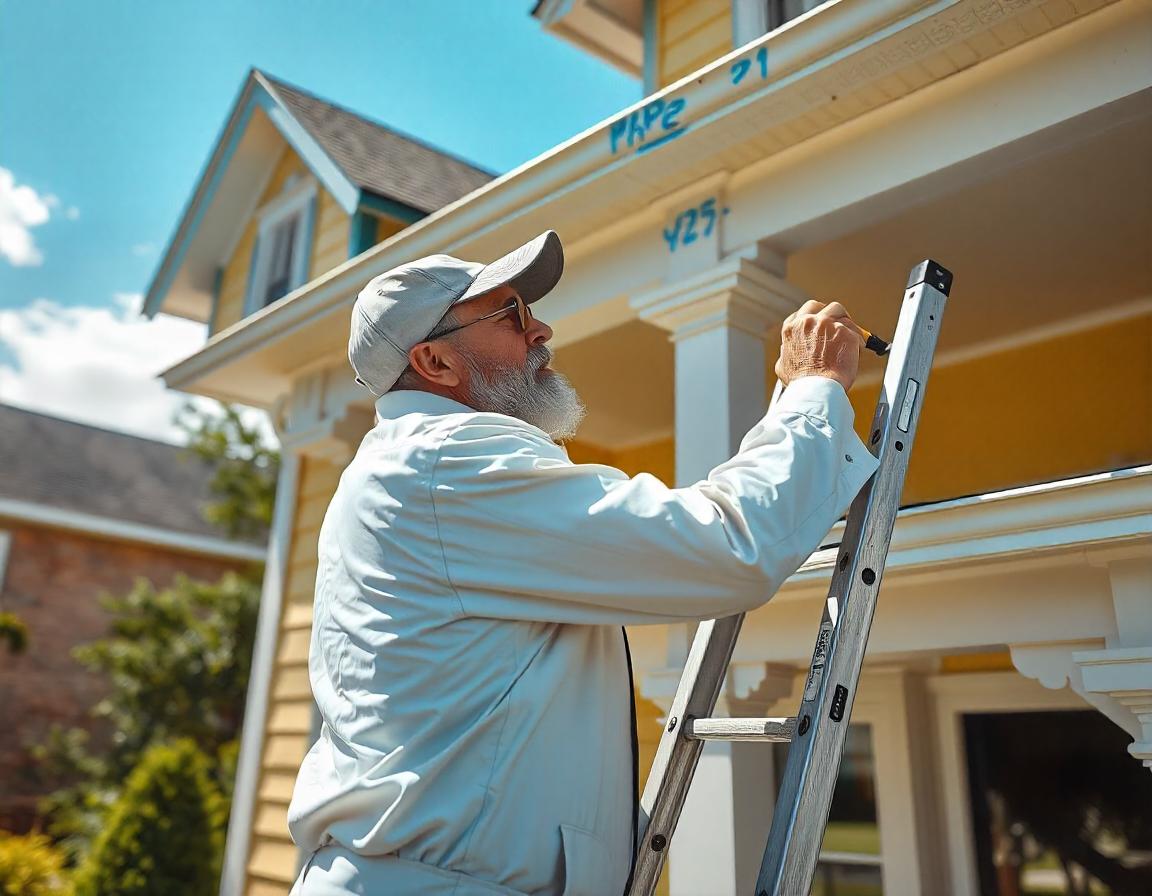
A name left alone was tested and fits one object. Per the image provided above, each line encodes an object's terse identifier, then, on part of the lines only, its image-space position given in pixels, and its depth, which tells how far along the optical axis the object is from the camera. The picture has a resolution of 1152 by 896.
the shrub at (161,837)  7.75
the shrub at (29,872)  8.81
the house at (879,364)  2.60
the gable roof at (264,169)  6.42
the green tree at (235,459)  15.95
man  1.34
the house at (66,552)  15.16
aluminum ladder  1.40
